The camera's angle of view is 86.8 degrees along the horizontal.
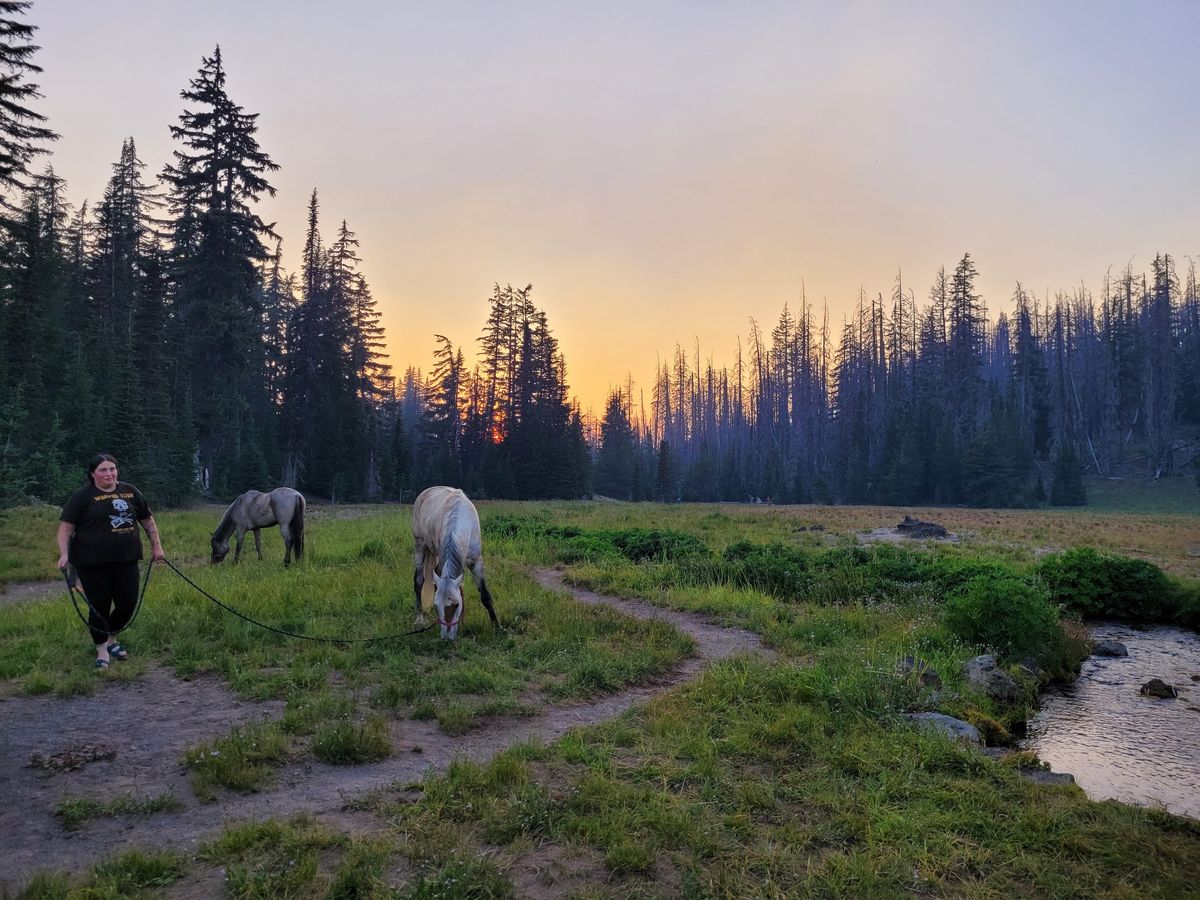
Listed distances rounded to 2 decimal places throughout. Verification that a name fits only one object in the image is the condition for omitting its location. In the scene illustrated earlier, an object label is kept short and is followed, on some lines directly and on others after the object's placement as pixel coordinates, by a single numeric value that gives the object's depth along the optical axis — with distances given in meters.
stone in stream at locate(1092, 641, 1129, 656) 10.16
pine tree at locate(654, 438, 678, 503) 64.94
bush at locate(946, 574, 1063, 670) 9.16
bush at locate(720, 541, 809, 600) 12.99
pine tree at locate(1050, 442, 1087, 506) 52.06
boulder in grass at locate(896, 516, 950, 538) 25.27
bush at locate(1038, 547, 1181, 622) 12.70
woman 6.71
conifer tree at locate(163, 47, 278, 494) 30.66
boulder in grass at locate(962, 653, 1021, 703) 7.72
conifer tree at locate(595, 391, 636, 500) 70.88
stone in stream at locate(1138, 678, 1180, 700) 8.23
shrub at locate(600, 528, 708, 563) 16.23
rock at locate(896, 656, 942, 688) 7.49
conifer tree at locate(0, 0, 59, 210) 19.16
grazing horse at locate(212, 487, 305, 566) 13.91
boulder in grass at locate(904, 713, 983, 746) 6.01
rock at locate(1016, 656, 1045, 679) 8.57
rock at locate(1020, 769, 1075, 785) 5.28
